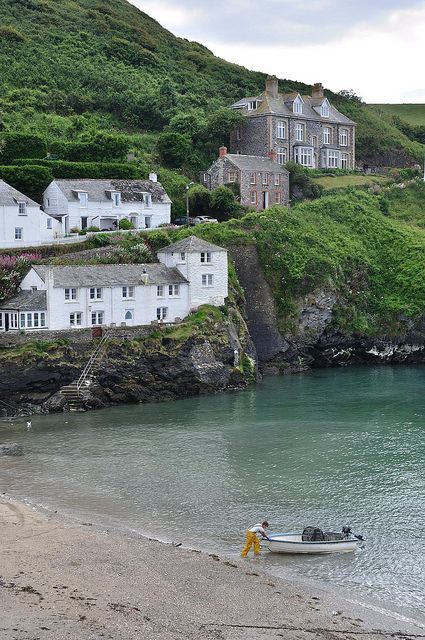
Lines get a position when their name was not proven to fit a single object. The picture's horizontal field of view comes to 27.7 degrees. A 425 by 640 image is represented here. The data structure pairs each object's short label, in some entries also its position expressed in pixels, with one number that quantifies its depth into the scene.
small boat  30.88
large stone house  95.56
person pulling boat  30.61
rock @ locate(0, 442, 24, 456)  43.50
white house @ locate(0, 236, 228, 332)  57.38
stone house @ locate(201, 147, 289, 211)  84.94
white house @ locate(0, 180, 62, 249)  64.38
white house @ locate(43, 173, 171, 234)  70.06
